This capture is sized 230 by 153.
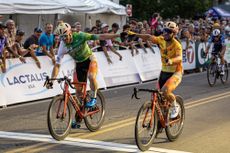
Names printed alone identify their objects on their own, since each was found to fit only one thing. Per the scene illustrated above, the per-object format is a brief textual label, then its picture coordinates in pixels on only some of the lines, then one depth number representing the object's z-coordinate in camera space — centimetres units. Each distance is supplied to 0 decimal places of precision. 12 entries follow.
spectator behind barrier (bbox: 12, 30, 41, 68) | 1357
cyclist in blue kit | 1684
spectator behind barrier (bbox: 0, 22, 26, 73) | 1258
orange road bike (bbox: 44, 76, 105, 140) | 841
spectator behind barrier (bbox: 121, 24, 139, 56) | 1742
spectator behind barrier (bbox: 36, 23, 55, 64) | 1409
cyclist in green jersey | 888
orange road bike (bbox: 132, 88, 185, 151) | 777
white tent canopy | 1667
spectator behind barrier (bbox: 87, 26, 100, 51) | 1664
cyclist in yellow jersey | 840
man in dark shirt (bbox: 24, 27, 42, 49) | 1455
